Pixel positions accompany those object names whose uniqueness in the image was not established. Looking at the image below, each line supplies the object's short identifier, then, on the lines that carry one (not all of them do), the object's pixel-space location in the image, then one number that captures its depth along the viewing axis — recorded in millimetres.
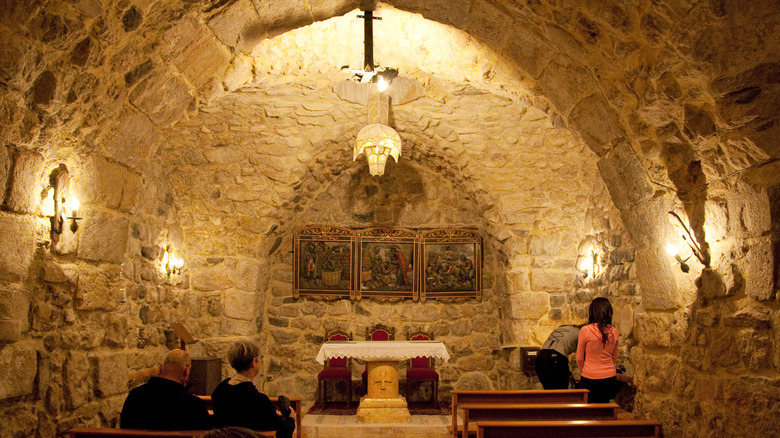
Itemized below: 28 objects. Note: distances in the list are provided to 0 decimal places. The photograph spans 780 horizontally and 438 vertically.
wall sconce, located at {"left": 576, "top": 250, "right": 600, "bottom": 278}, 6875
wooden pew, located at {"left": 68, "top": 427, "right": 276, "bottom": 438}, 3102
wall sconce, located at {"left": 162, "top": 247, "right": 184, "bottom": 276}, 6747
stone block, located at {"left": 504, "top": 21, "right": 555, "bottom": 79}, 3852
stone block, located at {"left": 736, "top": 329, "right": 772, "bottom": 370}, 2771
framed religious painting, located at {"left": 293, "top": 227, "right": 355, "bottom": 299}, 8297
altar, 6578
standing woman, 4684
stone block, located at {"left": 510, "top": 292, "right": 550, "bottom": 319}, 7543
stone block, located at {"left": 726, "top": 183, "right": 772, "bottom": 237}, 2779
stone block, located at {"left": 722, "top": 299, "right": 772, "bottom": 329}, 2787
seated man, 3211
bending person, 5996
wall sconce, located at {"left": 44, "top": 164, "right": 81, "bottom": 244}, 3475
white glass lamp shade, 6477
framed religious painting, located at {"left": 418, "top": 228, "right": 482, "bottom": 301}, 8414
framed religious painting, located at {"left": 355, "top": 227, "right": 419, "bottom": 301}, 8383
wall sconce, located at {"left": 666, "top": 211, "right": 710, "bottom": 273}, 3213
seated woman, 2939
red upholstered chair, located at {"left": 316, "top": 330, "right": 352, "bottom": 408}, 7469
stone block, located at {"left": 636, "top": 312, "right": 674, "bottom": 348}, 3568
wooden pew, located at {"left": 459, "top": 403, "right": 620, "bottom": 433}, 4180
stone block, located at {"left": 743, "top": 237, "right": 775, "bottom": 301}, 2748
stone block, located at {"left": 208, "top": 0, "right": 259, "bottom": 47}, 3809
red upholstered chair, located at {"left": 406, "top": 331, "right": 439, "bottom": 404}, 7473
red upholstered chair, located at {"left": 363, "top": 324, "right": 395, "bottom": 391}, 8133
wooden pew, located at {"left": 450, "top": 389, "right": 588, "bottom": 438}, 4871
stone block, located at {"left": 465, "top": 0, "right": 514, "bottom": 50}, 3854
